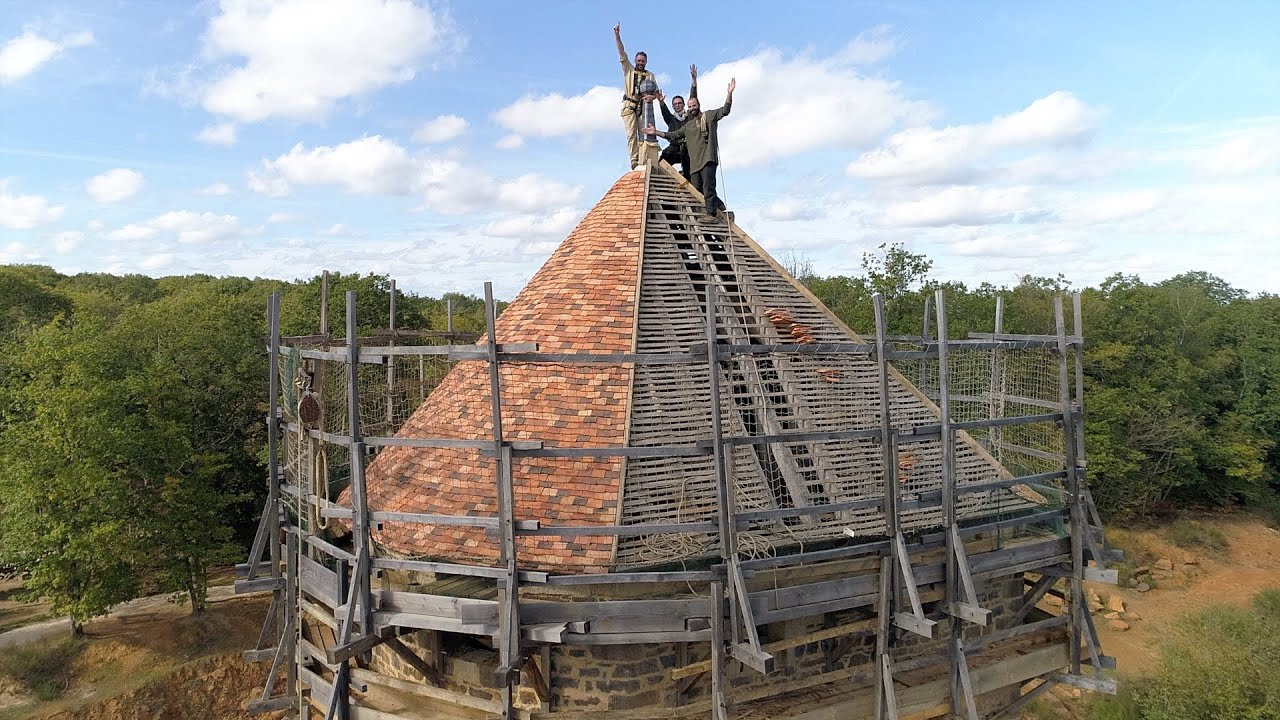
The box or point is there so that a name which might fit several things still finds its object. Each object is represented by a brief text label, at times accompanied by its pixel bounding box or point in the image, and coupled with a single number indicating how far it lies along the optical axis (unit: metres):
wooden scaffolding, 6.74
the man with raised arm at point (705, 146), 10.49
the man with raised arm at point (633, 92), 11.09
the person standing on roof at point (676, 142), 11.60
